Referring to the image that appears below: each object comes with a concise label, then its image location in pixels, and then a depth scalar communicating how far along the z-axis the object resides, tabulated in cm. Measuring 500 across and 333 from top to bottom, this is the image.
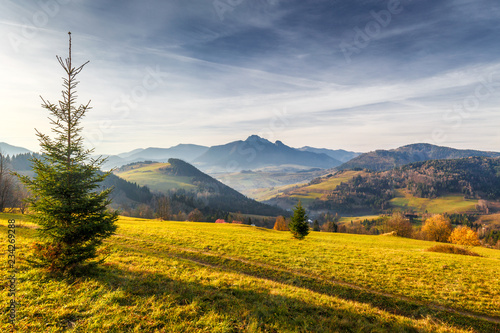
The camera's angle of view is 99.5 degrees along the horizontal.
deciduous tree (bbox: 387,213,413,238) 8081
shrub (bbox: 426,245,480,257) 3364
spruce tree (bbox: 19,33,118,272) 1109
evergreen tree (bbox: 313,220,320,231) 11741
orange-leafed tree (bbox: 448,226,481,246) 6142
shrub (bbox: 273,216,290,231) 10838
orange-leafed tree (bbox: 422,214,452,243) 7301
